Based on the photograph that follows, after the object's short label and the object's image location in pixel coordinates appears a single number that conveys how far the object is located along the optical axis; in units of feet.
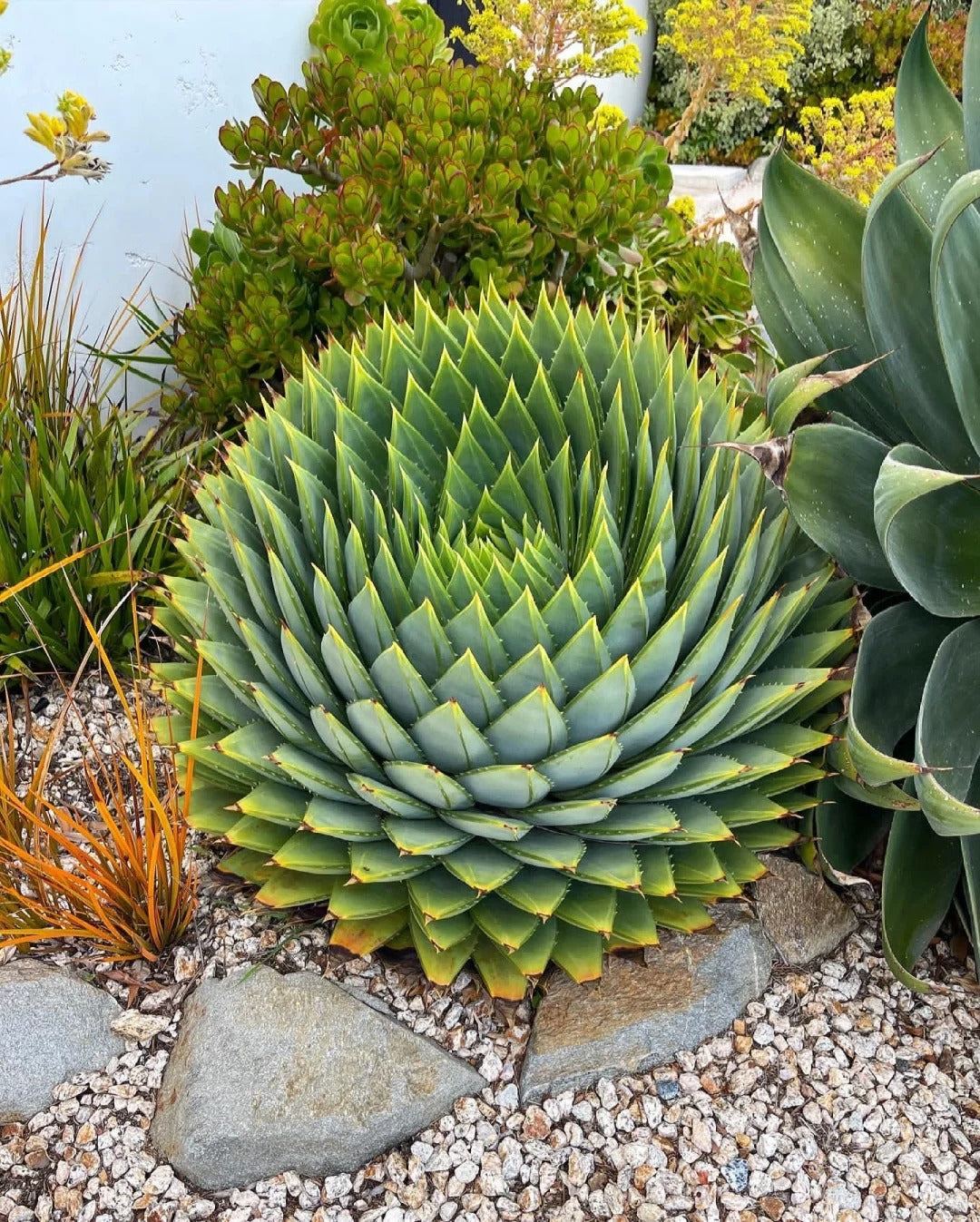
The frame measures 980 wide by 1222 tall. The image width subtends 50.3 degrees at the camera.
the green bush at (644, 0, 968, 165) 24.48
